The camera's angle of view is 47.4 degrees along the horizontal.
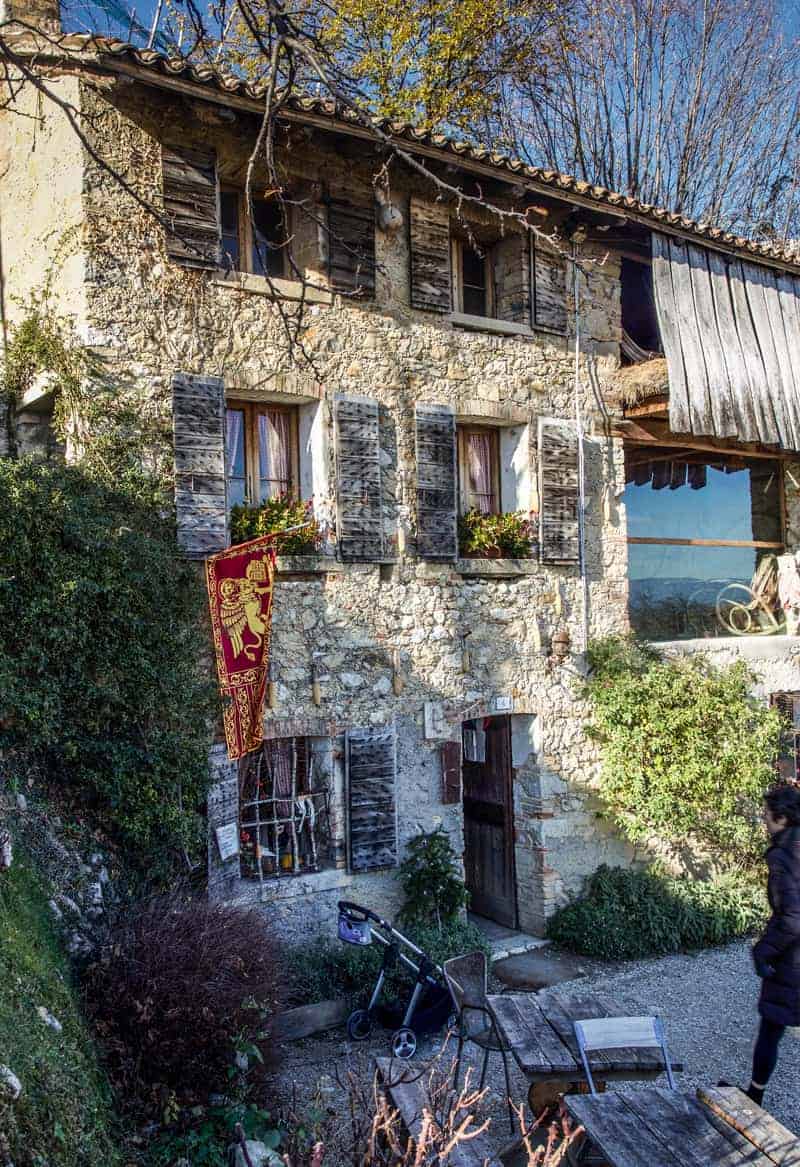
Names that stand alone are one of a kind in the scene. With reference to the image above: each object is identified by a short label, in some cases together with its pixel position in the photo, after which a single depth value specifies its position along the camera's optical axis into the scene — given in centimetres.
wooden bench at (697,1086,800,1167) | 379
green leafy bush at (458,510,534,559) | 880
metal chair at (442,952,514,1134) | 550
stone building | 719
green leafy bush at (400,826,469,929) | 791
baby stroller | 648
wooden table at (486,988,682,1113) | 468
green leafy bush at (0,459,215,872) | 592
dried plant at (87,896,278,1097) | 462
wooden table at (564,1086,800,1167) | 376
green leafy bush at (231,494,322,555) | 748
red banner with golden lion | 681
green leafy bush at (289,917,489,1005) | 710
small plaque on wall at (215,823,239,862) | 699
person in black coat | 515
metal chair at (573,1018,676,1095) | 459
